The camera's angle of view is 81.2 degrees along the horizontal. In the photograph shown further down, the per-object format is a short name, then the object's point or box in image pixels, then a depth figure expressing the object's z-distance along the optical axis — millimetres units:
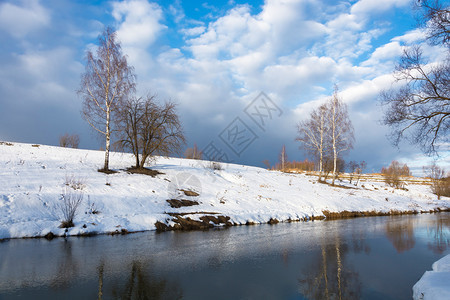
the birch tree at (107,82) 22062
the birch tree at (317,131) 33938
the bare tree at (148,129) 22984
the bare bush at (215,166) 30520
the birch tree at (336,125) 32625
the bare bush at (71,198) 12984
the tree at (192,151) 71900
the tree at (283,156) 68188
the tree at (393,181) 43844
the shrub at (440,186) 38550
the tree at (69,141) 51050
